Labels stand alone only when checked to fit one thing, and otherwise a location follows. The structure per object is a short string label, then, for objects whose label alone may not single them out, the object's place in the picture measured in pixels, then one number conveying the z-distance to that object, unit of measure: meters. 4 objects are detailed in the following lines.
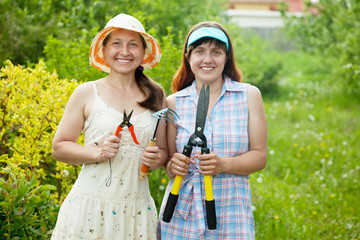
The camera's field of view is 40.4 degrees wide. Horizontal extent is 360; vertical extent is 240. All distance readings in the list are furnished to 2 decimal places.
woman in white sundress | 2.37
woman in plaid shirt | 2.49
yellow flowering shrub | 3.19
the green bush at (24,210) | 2.52
